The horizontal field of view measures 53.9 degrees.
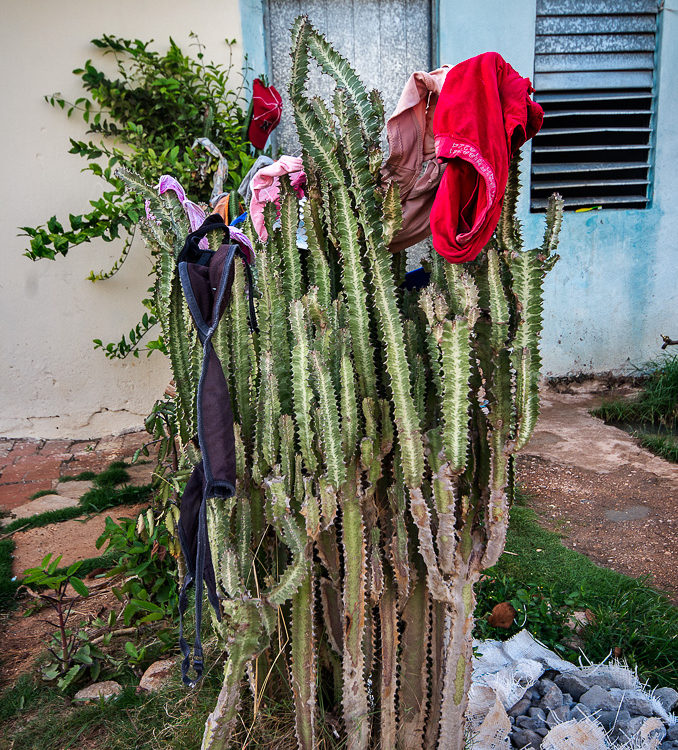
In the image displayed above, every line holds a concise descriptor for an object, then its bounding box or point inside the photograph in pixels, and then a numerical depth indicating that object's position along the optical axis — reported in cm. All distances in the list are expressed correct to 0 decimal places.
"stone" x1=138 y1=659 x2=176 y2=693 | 241
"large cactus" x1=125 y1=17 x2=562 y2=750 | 166
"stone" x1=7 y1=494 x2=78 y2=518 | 401
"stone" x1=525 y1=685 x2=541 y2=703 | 229
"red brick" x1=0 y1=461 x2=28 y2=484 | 452
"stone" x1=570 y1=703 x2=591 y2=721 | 217
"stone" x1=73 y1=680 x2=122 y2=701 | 240
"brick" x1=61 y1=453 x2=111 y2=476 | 467
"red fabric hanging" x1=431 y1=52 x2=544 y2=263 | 148
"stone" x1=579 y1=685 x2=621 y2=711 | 220
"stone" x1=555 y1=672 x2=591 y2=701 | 230
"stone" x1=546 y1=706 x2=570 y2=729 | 215
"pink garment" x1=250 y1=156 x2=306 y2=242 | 193
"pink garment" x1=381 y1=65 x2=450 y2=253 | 166
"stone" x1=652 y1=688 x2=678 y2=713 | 223
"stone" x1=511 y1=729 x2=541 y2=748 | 209
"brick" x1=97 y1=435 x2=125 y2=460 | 493
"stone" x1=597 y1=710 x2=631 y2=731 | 212
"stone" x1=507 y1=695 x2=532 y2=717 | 223
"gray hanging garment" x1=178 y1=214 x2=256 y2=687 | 171
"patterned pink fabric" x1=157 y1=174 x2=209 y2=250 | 200
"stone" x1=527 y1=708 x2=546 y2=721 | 219
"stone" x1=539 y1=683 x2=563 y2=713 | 222
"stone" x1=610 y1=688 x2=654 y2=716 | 217
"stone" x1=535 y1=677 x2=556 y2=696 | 230
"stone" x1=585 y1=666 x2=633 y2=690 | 232
